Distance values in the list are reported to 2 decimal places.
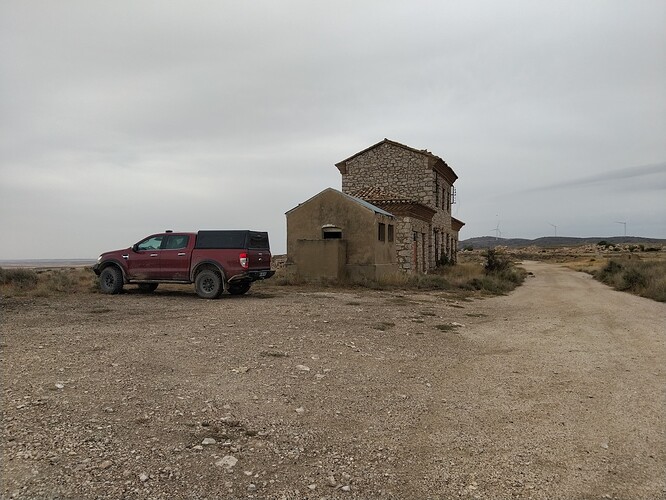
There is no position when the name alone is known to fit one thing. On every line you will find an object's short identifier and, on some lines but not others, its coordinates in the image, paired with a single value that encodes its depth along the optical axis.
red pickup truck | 13.98
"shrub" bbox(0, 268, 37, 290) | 17.09
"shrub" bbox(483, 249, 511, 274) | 29.28
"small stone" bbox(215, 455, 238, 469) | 3.91
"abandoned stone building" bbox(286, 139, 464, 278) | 20.34
